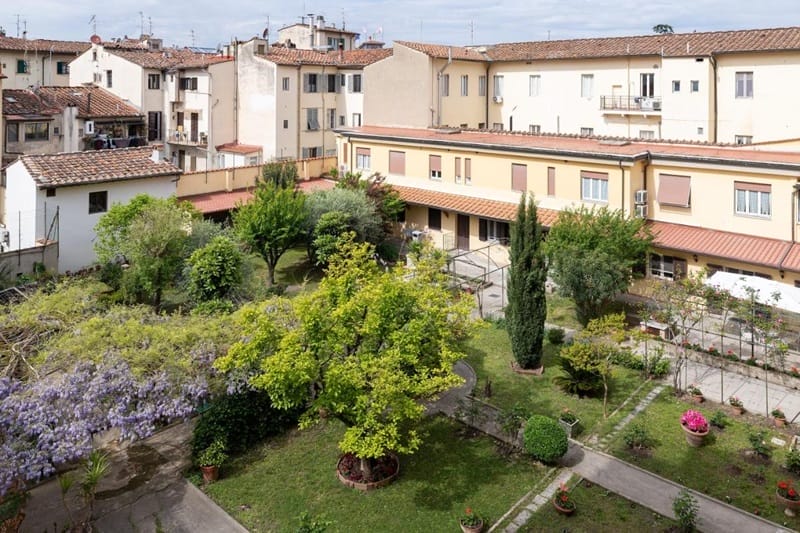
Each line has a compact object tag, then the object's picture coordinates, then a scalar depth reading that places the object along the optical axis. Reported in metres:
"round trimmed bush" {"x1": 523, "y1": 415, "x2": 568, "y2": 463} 17.61
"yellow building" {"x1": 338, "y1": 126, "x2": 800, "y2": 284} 27.69
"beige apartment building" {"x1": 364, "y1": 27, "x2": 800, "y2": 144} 38.62
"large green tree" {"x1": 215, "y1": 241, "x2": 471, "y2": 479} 14.82
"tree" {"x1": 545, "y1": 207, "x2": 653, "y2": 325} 25.77
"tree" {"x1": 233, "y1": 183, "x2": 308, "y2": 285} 30.84
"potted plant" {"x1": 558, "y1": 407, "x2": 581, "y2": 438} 19.48
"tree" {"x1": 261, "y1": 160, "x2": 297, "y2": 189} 39.66
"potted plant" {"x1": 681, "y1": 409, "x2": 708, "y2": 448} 18.94
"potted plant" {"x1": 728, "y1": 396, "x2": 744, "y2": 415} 20.91
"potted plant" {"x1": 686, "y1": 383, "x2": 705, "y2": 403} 21.67
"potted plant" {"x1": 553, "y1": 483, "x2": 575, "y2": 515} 15.92
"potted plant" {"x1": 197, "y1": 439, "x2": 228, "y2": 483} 17.47
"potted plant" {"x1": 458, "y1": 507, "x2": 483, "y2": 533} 15.14
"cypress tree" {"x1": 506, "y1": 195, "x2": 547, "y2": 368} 23.45
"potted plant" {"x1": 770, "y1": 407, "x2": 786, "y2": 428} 19.94
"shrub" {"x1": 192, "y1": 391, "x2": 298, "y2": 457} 18.44
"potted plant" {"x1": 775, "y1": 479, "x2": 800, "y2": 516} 15.86
